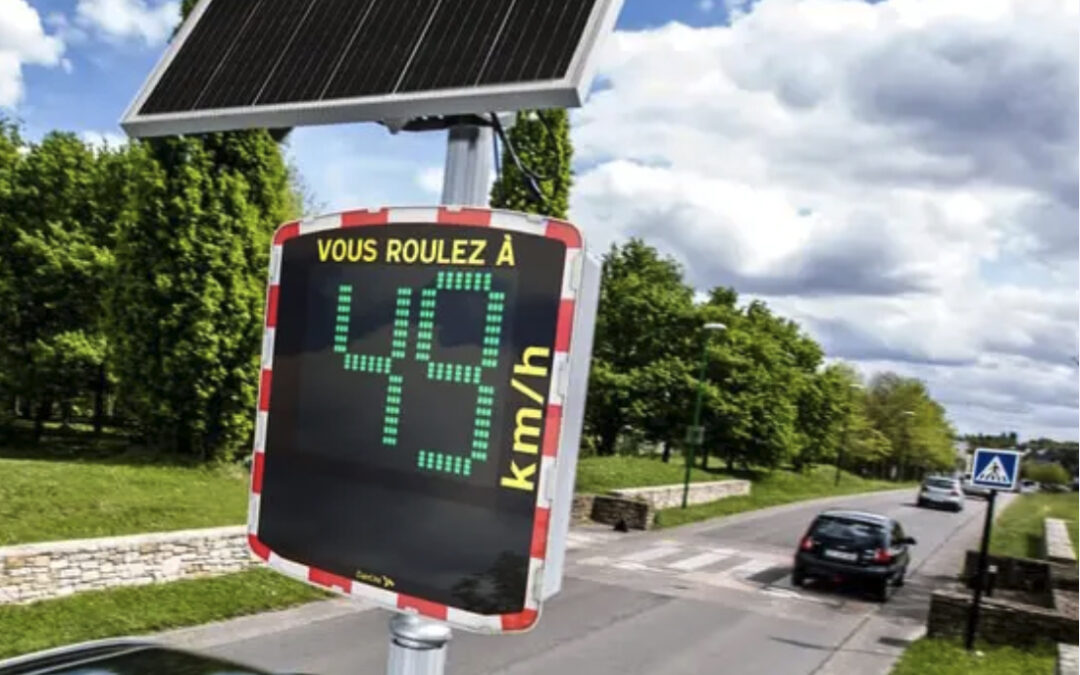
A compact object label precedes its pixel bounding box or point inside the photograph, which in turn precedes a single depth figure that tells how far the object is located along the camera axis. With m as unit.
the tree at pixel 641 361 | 41.47
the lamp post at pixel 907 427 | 87.81
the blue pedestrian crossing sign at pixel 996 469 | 13.19
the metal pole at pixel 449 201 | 2.91
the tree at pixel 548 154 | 22.31
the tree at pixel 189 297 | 19.05
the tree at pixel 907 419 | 88.44
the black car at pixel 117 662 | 3.77
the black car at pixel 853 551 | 17.72
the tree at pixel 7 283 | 26.53
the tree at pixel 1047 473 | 83.34
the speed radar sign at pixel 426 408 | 2.62
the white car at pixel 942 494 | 45.12
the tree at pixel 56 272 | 26.73
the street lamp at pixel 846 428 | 62.59
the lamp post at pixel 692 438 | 30.42
